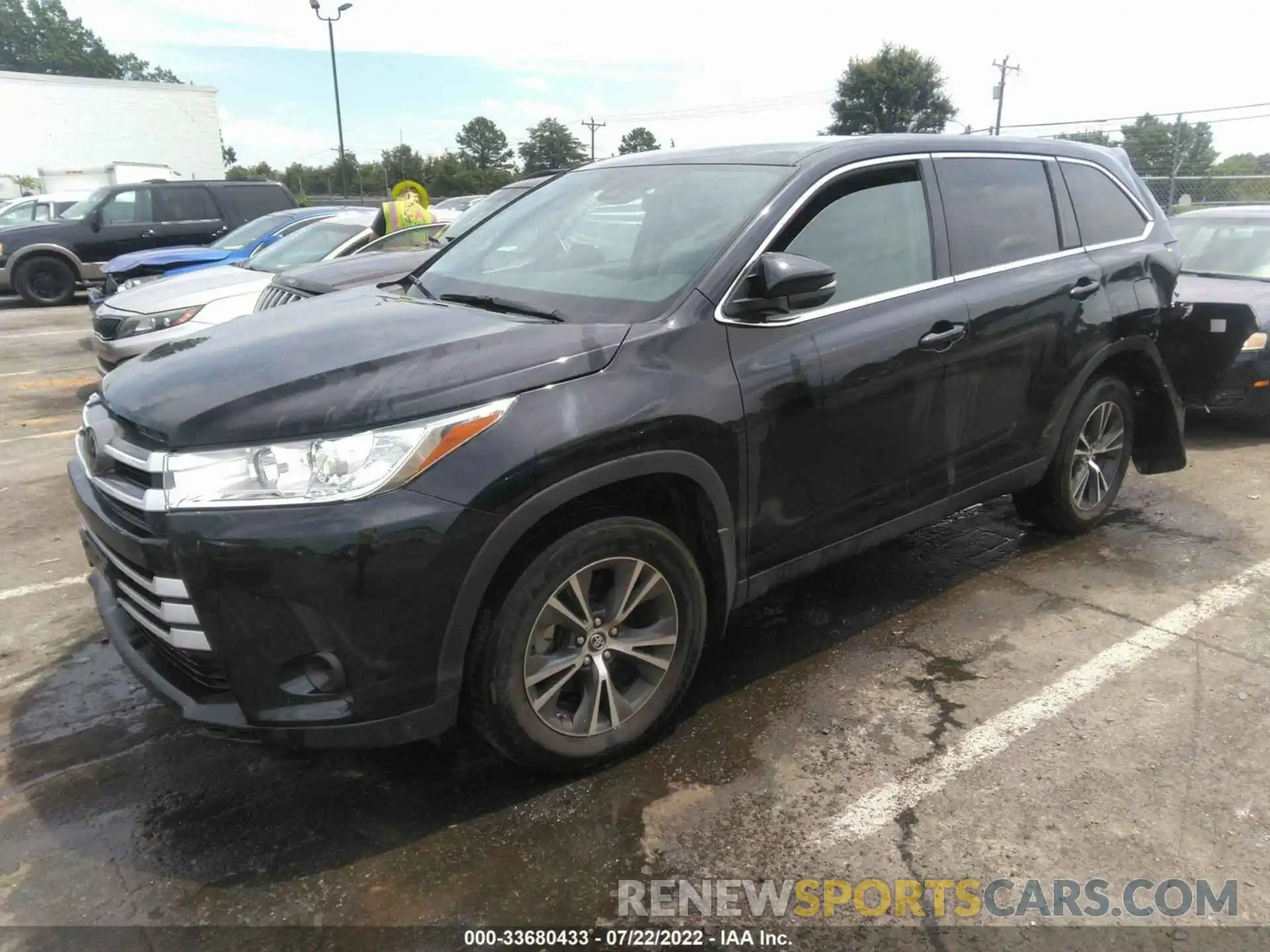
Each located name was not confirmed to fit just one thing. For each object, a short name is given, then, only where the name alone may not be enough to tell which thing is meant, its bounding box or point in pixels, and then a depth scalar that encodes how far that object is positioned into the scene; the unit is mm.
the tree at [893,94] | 63156
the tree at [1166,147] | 16484
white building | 43844
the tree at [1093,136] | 16703
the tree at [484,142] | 80812
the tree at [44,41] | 80250
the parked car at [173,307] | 7043
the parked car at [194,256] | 9180
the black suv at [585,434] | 2305
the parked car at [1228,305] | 5504
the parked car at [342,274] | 6078
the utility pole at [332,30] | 27203
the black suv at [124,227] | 14766
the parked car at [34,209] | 16719
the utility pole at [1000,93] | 44969
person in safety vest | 8727
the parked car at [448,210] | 10222
